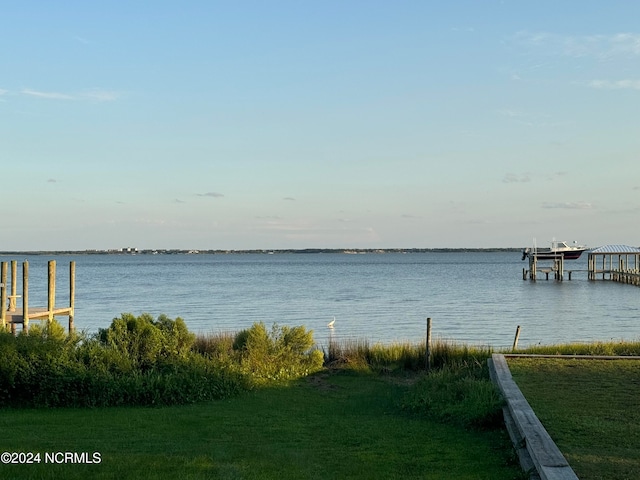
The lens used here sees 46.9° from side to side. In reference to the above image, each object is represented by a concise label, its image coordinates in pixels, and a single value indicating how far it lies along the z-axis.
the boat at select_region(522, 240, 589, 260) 82.88
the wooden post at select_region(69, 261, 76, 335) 24.62
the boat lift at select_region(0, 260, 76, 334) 20.78
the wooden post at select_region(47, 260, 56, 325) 22.15
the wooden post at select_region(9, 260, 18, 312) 23.84
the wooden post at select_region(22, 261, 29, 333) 20.05
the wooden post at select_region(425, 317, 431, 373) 18.43
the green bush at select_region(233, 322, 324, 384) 17.03
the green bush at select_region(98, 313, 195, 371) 15.08
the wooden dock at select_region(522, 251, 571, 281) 74.88
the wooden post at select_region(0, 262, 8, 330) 20.55
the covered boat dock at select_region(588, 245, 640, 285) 66.75
